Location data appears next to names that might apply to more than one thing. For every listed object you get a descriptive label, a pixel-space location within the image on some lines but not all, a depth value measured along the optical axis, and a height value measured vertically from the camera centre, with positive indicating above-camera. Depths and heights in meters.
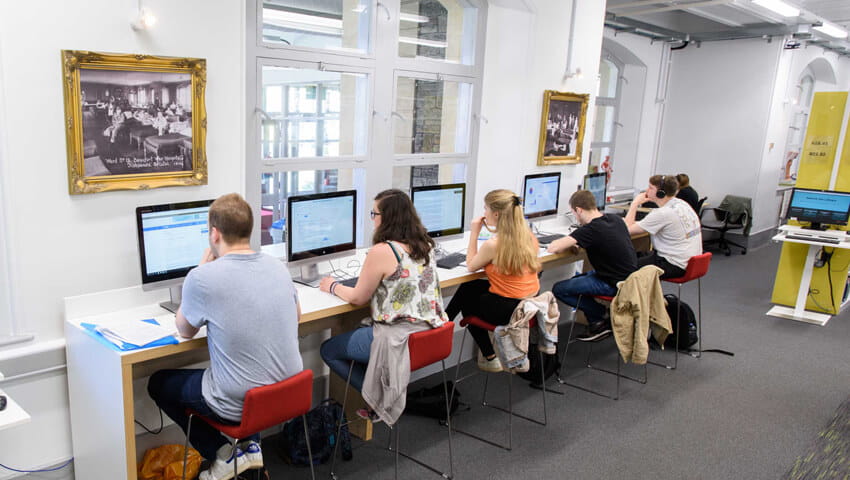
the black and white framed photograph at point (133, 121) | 2.53 -0.09
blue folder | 2.35 -0.89
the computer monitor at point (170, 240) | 2.60 -0.57
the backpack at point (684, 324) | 4.83 -1.41
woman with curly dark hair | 2.79 -0.80
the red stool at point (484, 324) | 3.35 -1.08
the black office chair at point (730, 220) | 8.48 -1.11
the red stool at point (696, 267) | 4.41 -0.91
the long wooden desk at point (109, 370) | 2.36 -1.06
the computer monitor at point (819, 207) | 5.57 -0.58
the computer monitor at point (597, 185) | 5.26 -0.48
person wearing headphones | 4.62 -0.72
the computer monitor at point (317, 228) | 3.13 -0.59
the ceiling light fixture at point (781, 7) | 6.15 +1.25
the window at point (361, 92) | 3.43 +0.13
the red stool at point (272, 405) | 2.22 -1.04
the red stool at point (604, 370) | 4.05 -1.64
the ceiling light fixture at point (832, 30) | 7.50 +1.29
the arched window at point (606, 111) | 8.45 +0.20
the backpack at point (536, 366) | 4.10 -1.53
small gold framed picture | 5.02 -0.03
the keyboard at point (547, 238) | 4.67 -0.83
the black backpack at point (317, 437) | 3.11 -1.57
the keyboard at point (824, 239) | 5.39 -0.82
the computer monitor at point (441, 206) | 3.89 -0.54
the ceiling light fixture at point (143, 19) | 2.61 +0.32
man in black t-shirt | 4.08 -0.76
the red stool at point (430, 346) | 2.78 -0.99
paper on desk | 2.40 -0.88
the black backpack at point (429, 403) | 3.60 -1.58
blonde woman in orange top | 3.38 -0.75
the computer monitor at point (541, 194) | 4.79 -0.53
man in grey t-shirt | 2.22 -0.73
